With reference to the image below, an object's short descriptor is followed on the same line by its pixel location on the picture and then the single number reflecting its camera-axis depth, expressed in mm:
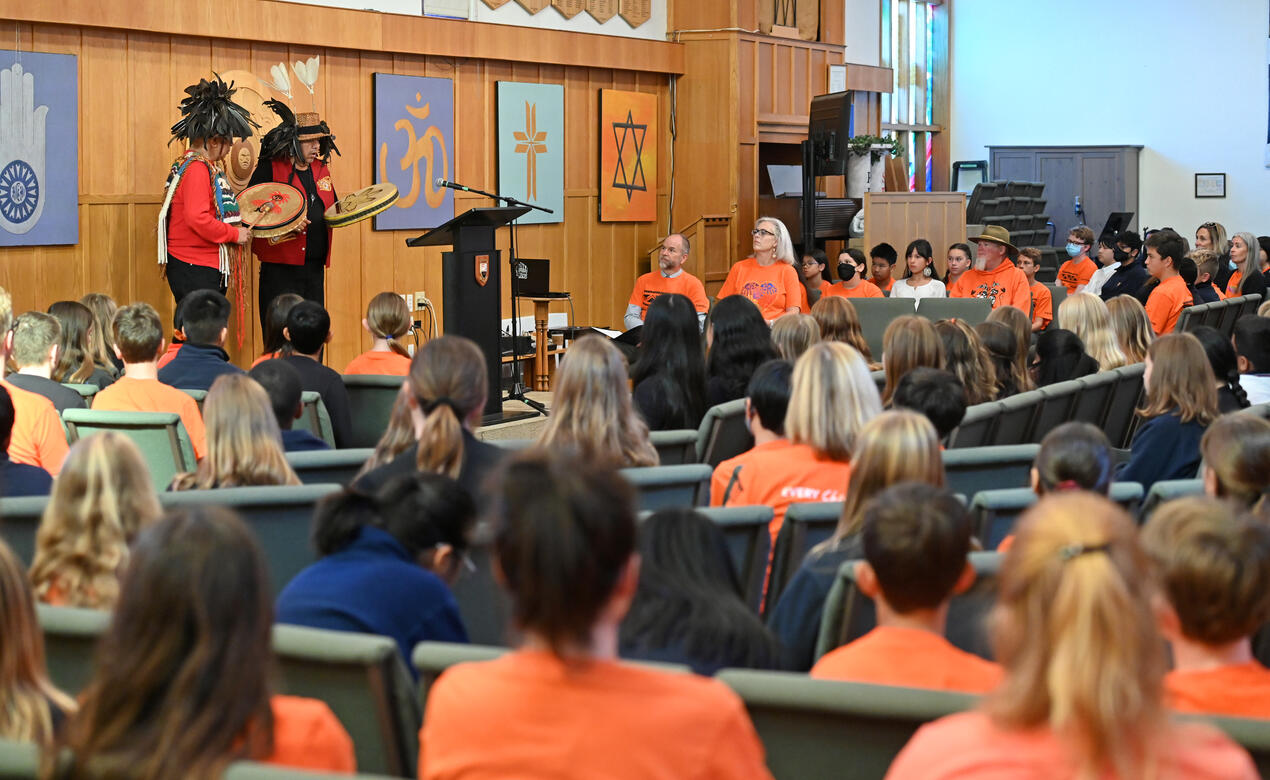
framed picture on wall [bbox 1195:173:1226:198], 19266
